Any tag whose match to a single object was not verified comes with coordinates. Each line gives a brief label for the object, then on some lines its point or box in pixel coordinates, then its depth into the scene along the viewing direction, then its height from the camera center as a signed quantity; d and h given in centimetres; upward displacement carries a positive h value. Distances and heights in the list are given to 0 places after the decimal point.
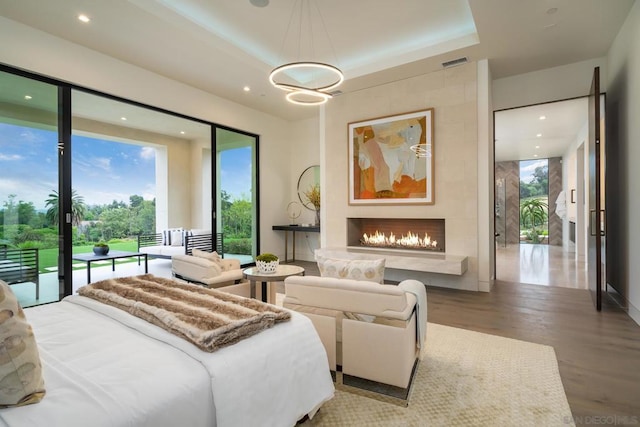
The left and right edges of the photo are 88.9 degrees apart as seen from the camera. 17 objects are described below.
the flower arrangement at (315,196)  705 +40
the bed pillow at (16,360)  101 -47
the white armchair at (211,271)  349 -64
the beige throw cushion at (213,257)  373 -47
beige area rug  182 -114
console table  668 -31
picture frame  511 +89
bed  103 -59
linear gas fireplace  527 -34
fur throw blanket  145 -50
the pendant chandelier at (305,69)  369 +238
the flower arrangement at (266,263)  331 -49
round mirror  722 +72
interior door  358 +21
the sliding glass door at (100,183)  370 +55
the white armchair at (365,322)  201 -72
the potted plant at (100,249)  503 -50
